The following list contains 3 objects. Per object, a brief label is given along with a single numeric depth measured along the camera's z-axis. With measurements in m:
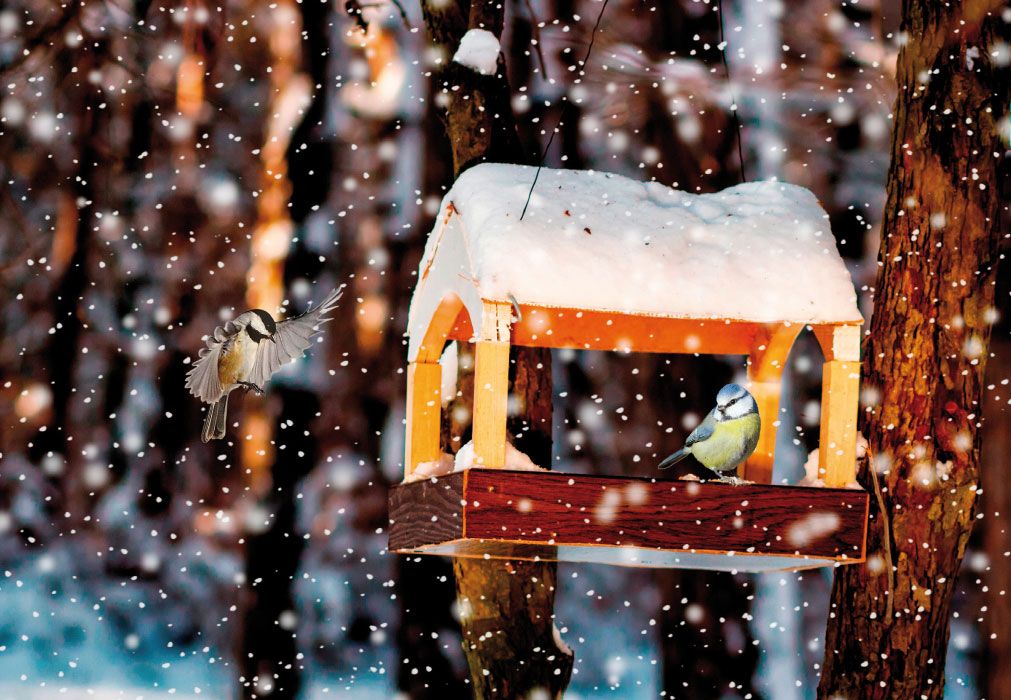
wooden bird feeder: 4.48
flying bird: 5.43
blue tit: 4.78
